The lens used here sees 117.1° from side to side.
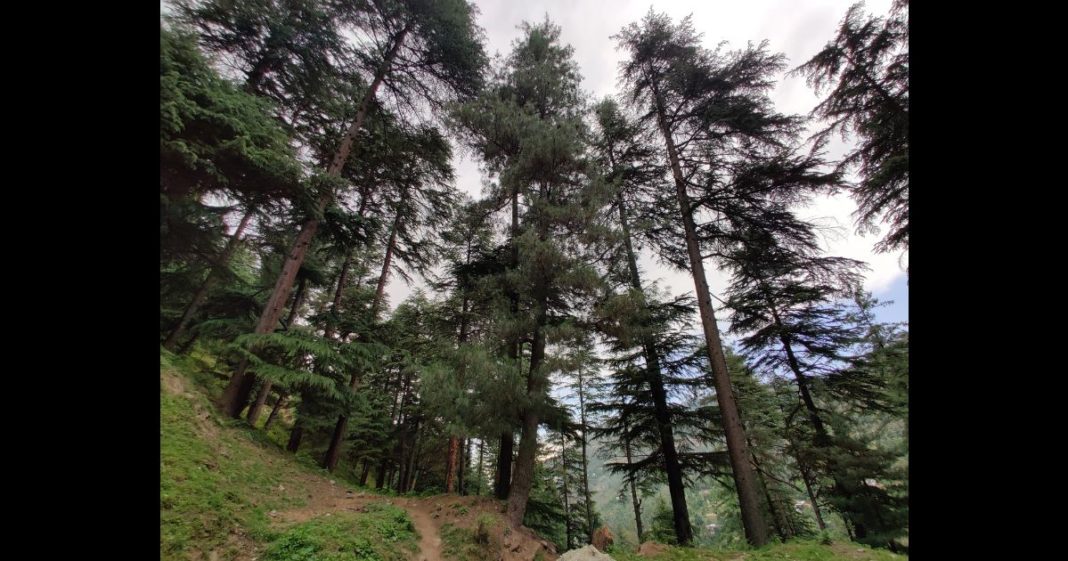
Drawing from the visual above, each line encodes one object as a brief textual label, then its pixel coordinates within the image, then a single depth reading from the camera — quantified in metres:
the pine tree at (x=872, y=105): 6.89
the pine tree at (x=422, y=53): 10.52
